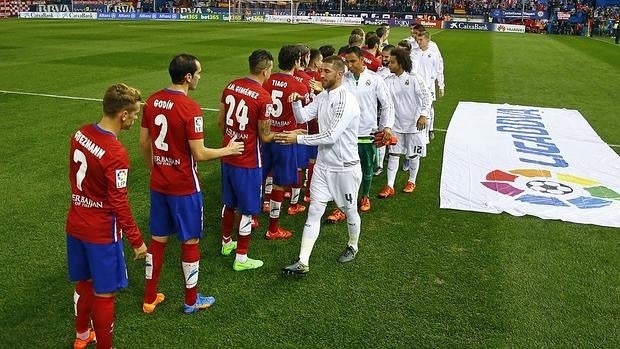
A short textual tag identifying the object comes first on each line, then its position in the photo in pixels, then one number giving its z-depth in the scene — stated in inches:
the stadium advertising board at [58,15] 2094.0
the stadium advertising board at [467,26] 2020.2
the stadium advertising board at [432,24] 2048.5
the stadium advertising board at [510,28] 1929.1
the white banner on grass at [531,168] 310.7
